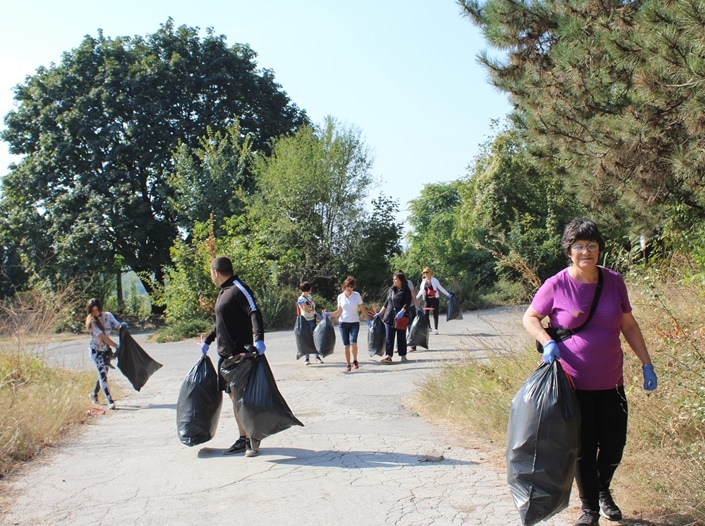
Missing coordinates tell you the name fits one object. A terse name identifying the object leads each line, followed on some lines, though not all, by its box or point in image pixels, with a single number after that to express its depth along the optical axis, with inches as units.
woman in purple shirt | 186.9
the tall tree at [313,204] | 1077.1
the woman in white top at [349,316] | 532.4
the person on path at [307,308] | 575.8
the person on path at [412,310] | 579.8
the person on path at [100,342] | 438.0
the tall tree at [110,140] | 1248.2
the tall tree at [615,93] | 309.3
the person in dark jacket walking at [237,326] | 290.4
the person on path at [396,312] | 556.4
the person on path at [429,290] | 697.0
